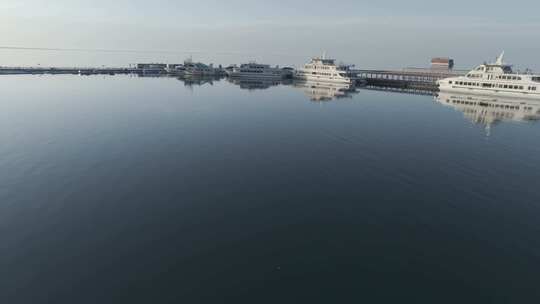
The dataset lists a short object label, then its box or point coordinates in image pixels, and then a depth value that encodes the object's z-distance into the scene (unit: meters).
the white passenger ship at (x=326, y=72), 140.75
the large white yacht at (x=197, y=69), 175.62
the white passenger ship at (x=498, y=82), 97.44
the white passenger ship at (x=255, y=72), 168.12
